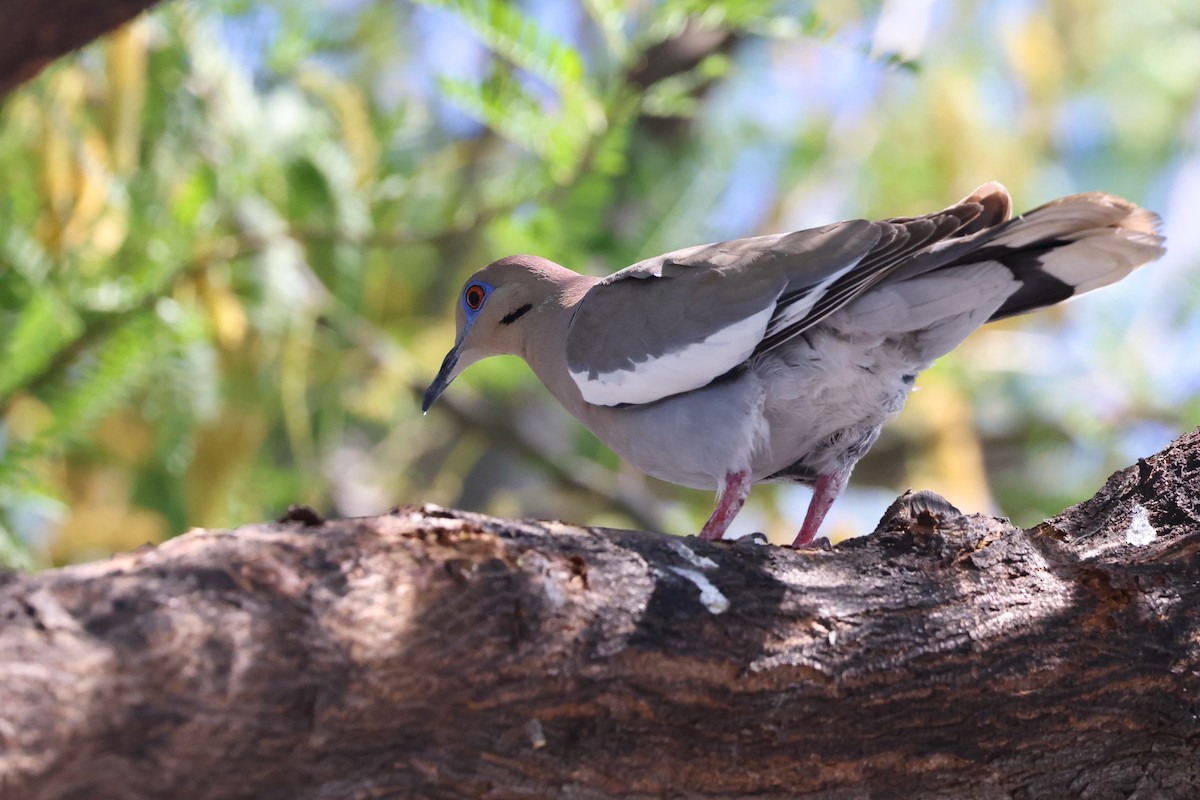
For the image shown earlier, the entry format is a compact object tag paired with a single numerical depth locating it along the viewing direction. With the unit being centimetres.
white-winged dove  657
